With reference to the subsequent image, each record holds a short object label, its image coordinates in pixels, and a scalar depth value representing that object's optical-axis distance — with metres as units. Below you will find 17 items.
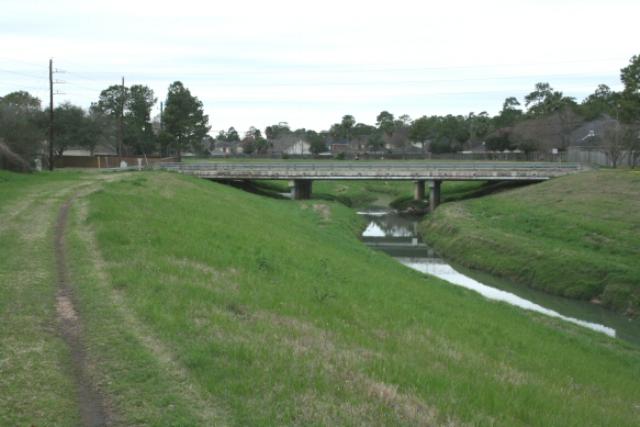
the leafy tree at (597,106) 107.56
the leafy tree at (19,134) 48.99
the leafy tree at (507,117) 128.62
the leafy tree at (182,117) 85.75
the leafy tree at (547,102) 120.19
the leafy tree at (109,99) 114.92
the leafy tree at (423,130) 142.00
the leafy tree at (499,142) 116.69
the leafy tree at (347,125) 178.75
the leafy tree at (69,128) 74.12
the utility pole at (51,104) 53.16
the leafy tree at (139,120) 95.38
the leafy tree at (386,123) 174.25
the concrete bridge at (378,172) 56.53
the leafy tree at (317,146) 154.25
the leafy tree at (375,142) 161.75
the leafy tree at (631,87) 59.31
